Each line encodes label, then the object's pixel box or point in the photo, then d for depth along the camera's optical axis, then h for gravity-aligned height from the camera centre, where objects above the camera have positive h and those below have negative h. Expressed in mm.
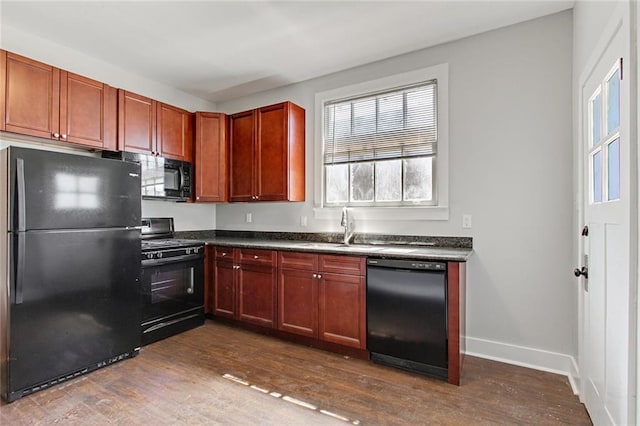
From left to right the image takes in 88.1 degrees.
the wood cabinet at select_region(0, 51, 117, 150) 2488 +902
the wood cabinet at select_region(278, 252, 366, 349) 2770 -753
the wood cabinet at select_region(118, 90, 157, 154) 3201 +901
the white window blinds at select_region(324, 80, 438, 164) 3121 +891
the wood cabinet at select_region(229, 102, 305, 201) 3555 +664
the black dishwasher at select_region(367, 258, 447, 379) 2385 -770
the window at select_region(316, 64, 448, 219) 3066 +708
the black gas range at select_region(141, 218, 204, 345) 3092 -699
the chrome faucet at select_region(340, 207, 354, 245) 3318 -122
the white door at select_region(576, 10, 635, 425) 1389 -121
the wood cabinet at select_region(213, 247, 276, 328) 3277 -755
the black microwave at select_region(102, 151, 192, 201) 3264 +389
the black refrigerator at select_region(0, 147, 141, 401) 2170 -395
